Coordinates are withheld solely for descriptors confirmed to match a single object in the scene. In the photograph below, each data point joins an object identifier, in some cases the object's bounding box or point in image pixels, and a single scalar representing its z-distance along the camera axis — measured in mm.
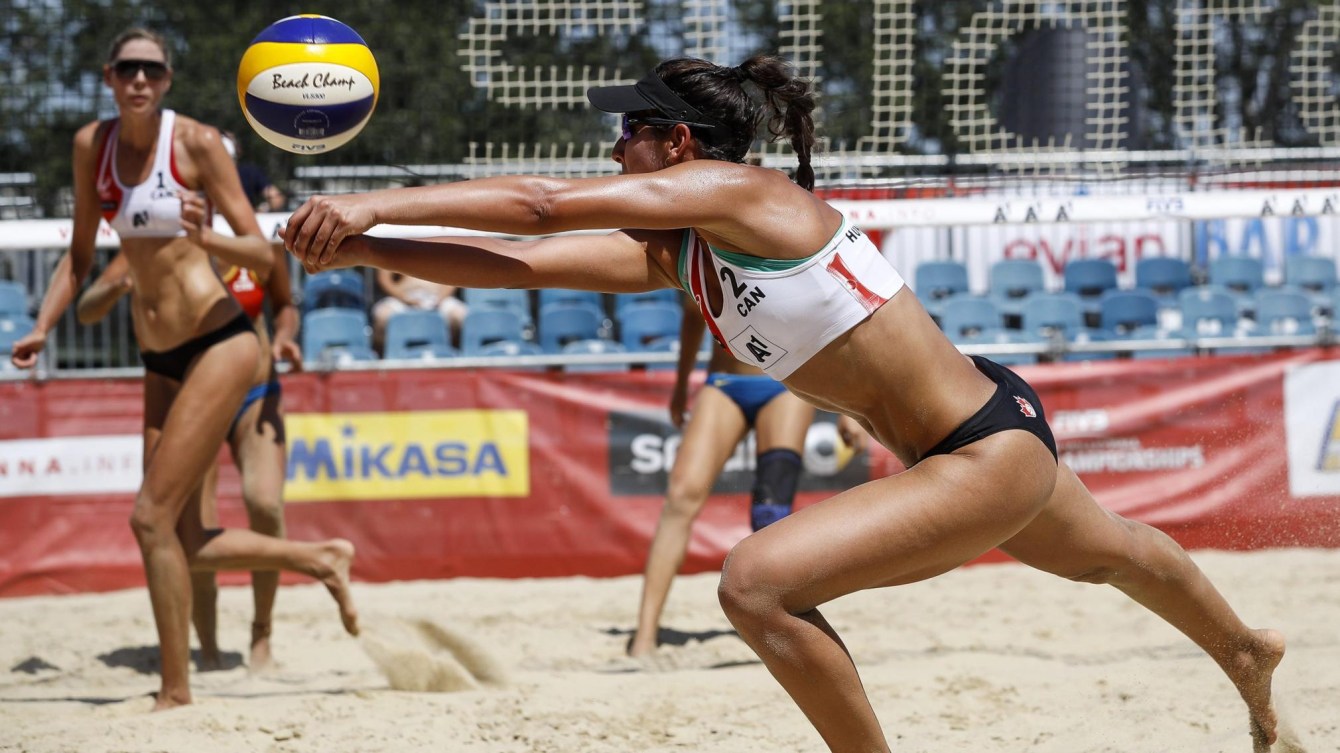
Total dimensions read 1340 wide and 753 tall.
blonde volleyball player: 8266
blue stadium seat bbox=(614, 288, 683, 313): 19311
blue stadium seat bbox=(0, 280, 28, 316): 17281
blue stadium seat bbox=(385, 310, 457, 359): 16984
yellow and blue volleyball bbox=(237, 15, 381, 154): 6055
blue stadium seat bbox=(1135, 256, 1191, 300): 20969
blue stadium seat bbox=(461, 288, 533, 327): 18609
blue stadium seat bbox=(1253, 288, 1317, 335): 18453
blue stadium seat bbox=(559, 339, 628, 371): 17219
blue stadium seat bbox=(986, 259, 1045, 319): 20000
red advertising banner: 14156
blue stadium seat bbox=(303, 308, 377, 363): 17062
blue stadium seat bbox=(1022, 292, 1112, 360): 18047
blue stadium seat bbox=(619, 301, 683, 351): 18312
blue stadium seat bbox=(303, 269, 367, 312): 18594
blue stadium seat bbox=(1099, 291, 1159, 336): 18828
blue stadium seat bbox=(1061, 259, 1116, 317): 20406
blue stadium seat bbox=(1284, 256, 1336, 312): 20656
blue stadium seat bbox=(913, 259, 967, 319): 19531
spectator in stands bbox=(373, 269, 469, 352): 18000
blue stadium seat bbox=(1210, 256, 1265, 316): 20953
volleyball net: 12805
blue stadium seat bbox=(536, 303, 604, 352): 18141
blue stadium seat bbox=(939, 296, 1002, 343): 17969
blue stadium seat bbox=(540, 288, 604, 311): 18906
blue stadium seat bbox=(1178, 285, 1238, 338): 18672
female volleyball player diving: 5004
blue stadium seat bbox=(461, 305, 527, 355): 17375
